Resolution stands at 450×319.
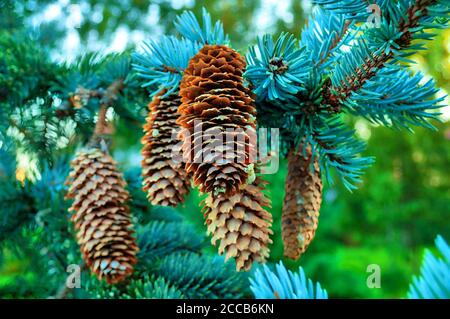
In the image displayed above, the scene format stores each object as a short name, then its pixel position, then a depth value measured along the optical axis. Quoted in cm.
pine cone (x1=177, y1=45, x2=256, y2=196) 33
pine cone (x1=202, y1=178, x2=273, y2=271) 37
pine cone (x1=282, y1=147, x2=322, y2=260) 45
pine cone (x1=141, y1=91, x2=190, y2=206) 42
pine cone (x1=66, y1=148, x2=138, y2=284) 47
